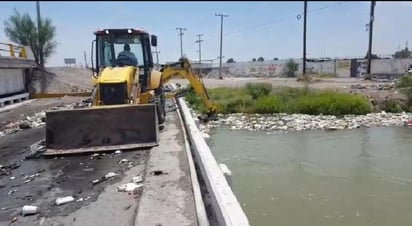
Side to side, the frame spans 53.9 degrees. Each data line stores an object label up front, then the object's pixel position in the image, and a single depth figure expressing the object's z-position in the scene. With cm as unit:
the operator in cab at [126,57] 1024
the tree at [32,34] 2948
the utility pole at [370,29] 3427
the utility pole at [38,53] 2987
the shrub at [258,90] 2355
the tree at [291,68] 5397
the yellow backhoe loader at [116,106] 823
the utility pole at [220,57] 5711
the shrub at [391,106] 2038
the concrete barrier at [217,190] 365
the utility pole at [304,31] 3962
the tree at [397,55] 3746
